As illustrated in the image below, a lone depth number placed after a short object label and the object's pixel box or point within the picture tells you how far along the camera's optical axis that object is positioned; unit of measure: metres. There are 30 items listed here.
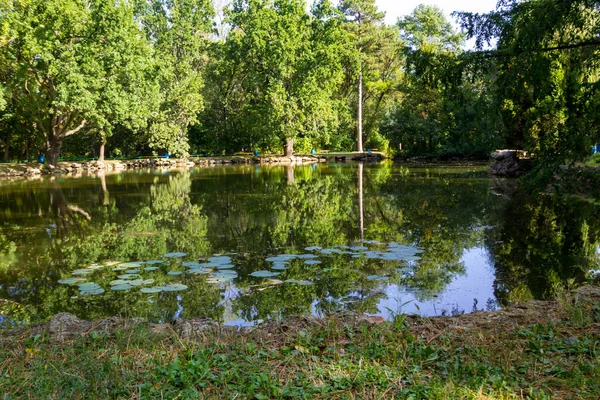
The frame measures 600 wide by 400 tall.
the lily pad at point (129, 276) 7.01
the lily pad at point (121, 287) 6.46
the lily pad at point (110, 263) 7.74
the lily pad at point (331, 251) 8.40
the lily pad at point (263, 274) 7.04
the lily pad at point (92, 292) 6.33
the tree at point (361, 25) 47.88
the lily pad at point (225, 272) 7.19
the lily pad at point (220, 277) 6.86
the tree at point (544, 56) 6.51
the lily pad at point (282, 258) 7.88
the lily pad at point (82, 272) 7.31
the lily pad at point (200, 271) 7.25
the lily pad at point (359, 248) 8.63
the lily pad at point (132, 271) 7.30
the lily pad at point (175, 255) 8.27
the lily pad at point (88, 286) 6.49
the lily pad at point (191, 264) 7.57
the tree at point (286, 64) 40.09
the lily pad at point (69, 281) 6.85
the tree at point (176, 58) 40.81
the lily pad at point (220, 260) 7.81
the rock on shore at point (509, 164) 23.11
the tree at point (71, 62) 28.84
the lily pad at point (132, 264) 7.62
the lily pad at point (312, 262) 7.66
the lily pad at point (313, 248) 8.65
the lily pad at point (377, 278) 6.91
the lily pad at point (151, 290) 6.27
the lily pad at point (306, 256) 8.05
